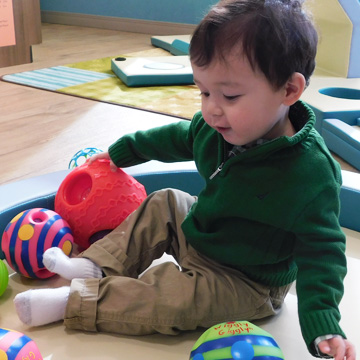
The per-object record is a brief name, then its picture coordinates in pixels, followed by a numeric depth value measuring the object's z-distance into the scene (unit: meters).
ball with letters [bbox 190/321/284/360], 0.61
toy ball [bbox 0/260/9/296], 0.84
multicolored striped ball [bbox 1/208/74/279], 0.87
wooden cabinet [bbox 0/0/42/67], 2.47
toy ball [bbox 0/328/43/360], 0.62
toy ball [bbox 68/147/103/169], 1.16
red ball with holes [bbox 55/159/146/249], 0.96
